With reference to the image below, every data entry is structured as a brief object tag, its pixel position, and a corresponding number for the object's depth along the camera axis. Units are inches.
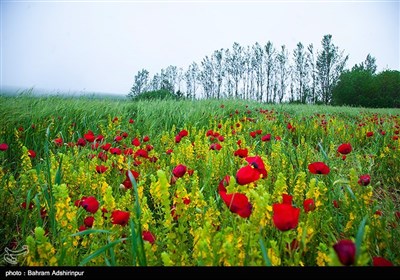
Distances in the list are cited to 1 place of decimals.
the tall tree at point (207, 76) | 2347.4
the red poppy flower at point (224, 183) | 46.8
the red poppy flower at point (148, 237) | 45.3
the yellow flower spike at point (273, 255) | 40.4
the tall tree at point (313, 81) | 2002.3
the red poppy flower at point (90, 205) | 47.3
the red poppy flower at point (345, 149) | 71.0
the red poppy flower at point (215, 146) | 101.5
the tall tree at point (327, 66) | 1914.4
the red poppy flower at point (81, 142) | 100.5
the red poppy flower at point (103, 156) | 92.7
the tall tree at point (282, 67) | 2161.7
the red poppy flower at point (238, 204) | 37.5
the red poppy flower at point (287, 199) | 48.9
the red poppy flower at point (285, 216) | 33.0
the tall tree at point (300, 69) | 2102.6
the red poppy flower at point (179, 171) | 55.8
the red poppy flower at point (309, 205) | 54.9
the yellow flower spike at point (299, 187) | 64.2
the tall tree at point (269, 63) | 2196.1
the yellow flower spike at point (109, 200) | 52.1
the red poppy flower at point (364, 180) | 56.3
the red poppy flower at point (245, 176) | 42.8
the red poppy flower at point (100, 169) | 75.1
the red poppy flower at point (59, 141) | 111.7
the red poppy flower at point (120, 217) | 44.4
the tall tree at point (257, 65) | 2221.9
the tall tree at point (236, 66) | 2266.2
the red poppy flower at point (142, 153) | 88.6
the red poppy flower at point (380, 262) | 33.1
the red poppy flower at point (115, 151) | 87.3
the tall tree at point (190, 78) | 2454.5
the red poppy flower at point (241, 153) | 73.7
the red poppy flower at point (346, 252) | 24.3
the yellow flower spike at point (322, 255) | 42.6
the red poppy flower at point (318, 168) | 59.0
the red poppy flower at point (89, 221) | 51.5
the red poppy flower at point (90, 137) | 98.2
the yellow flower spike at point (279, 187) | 57.4
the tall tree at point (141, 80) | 2404.0
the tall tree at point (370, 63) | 2340.6
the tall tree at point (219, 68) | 2301.9
